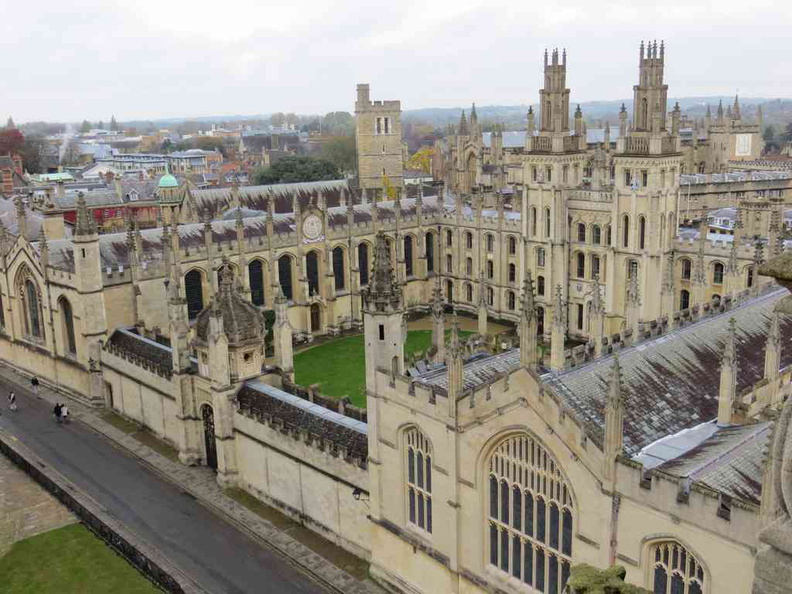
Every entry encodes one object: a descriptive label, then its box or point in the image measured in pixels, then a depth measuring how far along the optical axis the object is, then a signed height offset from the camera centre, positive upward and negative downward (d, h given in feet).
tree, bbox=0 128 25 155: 411.03 +3.45
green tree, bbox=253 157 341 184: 287.28 -11.93
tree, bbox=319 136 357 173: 439.22 -9.19
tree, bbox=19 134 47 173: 412.16 -4.66
